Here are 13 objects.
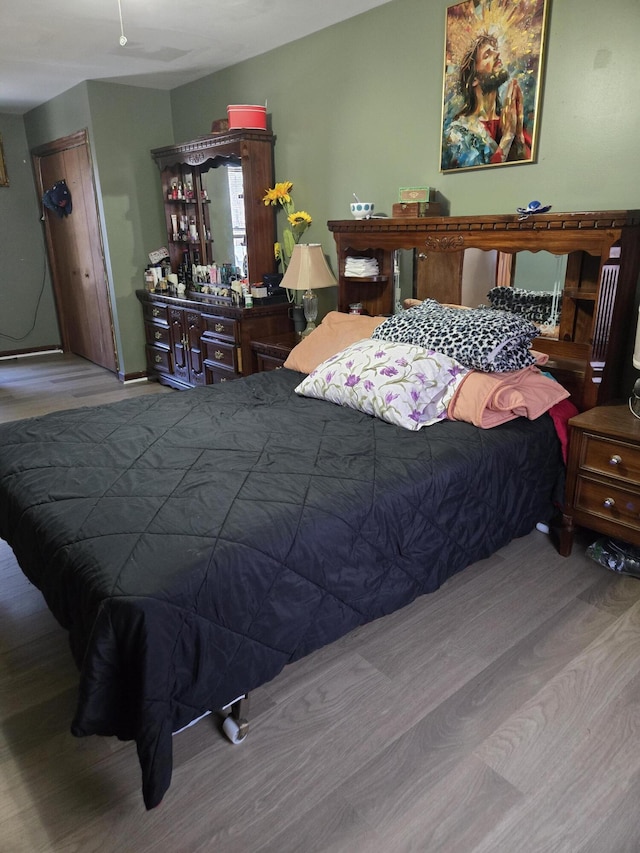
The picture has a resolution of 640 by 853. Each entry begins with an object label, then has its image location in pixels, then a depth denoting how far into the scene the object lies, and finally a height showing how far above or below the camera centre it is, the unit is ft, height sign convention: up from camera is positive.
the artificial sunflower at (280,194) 13.00 +0.64
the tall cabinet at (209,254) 12.98 -0.68
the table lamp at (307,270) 11.47 -0.88
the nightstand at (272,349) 11.75 -2.43
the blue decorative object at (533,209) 7.98 +0.11
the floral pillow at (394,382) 7.38 -2.01
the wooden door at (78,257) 16.72 -0.81
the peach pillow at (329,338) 9.75 -1.86
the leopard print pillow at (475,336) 7.57 -1.50
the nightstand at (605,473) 7.04 -3.04
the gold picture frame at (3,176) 19.03 +1.70
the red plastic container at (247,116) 12.62 +2.23
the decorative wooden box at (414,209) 9.76 +0.18
